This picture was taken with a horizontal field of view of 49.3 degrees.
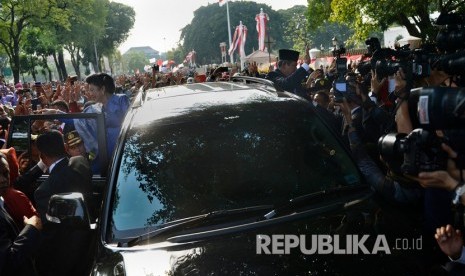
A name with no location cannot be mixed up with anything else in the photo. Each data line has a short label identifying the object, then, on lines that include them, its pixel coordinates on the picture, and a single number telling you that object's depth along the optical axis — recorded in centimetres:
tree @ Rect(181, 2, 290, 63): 8144
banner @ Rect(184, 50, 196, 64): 5813
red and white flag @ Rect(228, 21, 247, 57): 2942
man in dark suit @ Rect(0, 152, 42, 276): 313
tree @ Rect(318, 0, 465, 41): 1912
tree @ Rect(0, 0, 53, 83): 3257
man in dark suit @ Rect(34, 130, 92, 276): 338
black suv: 234
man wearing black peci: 618
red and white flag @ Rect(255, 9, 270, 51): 2609
